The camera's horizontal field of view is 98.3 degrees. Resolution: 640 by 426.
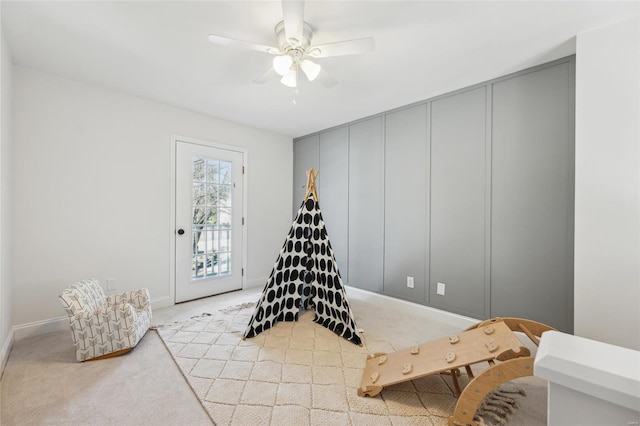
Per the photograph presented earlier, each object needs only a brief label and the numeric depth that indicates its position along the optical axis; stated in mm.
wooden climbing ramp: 1375
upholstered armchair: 2086
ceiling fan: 1654
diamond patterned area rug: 1566
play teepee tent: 2643
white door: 3438
